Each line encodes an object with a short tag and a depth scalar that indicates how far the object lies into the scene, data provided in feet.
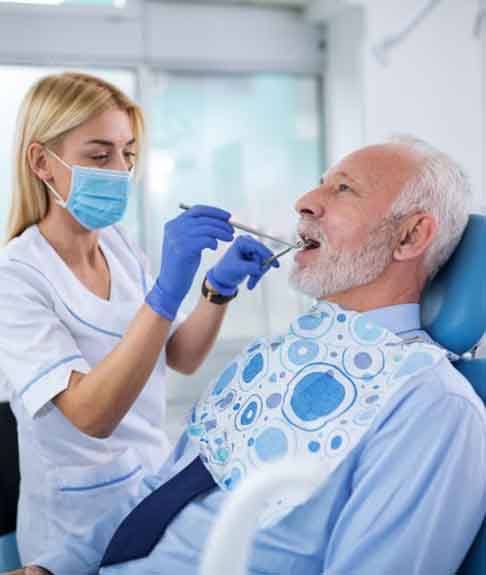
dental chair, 4.14
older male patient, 3.82
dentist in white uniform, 4.68
